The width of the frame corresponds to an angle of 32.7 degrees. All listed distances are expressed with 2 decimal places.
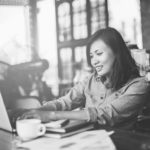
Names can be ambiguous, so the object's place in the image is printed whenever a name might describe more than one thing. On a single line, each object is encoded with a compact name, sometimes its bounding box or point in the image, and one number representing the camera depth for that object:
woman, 1.23
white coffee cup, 0.85
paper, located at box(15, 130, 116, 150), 0.71
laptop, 1.01
